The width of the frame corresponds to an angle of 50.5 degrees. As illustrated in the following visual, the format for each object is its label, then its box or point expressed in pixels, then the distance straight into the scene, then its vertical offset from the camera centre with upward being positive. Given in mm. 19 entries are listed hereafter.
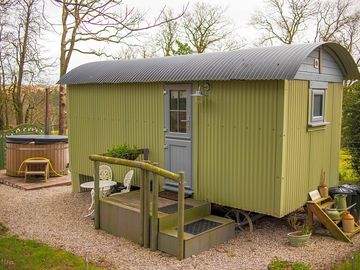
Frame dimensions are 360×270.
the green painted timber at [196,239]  5512 -1894
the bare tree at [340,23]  20953 +5200
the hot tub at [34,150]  10758 -1108
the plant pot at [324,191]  7016 -1403
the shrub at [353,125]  9664 -258
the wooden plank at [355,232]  6261 -1951
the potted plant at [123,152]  7238 -775
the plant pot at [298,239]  5902 -1935
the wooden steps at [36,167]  10508 -1569
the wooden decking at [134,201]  6497 -1577
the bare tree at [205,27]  22297 +5098
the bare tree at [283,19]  22188 +5673
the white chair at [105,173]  8445 -1355
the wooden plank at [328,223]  6166 -1773
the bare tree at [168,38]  22375 +4441
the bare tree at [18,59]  14633 +2246
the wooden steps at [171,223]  5629 -1796
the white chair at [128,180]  7637 -1364
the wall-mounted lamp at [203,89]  6613 +401
